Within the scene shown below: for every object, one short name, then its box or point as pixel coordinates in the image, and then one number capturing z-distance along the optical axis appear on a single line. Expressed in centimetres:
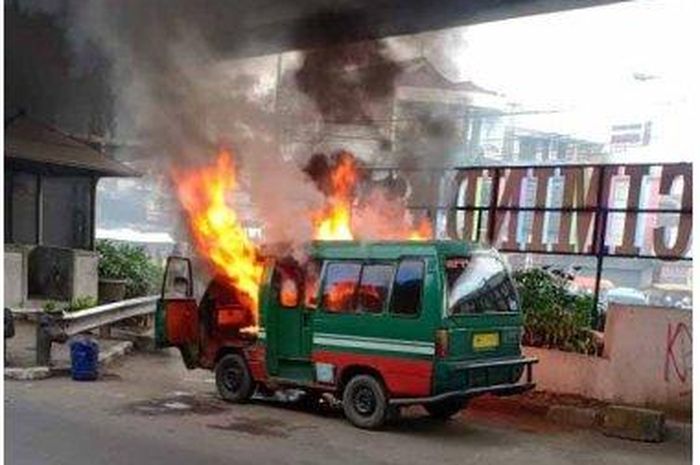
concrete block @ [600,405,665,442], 764
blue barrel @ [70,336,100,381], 967
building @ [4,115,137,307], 1557
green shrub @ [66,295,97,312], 1371
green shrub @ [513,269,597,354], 937
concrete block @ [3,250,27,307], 1469
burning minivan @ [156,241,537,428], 739
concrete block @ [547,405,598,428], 816
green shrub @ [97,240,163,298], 1706
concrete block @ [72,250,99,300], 1590
